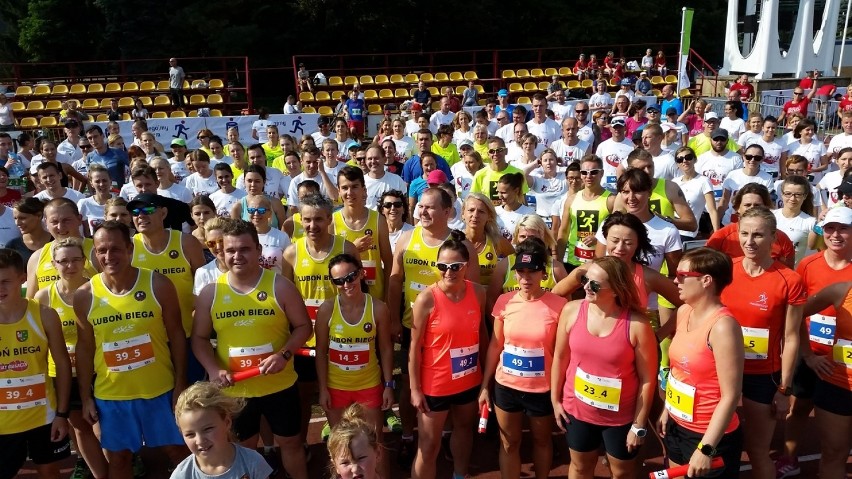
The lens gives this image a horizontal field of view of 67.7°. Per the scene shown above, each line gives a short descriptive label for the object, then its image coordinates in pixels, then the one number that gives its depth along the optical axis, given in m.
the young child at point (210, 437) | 2.91
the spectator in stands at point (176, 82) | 19.03
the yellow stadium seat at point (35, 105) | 18.70
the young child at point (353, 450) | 2.78
